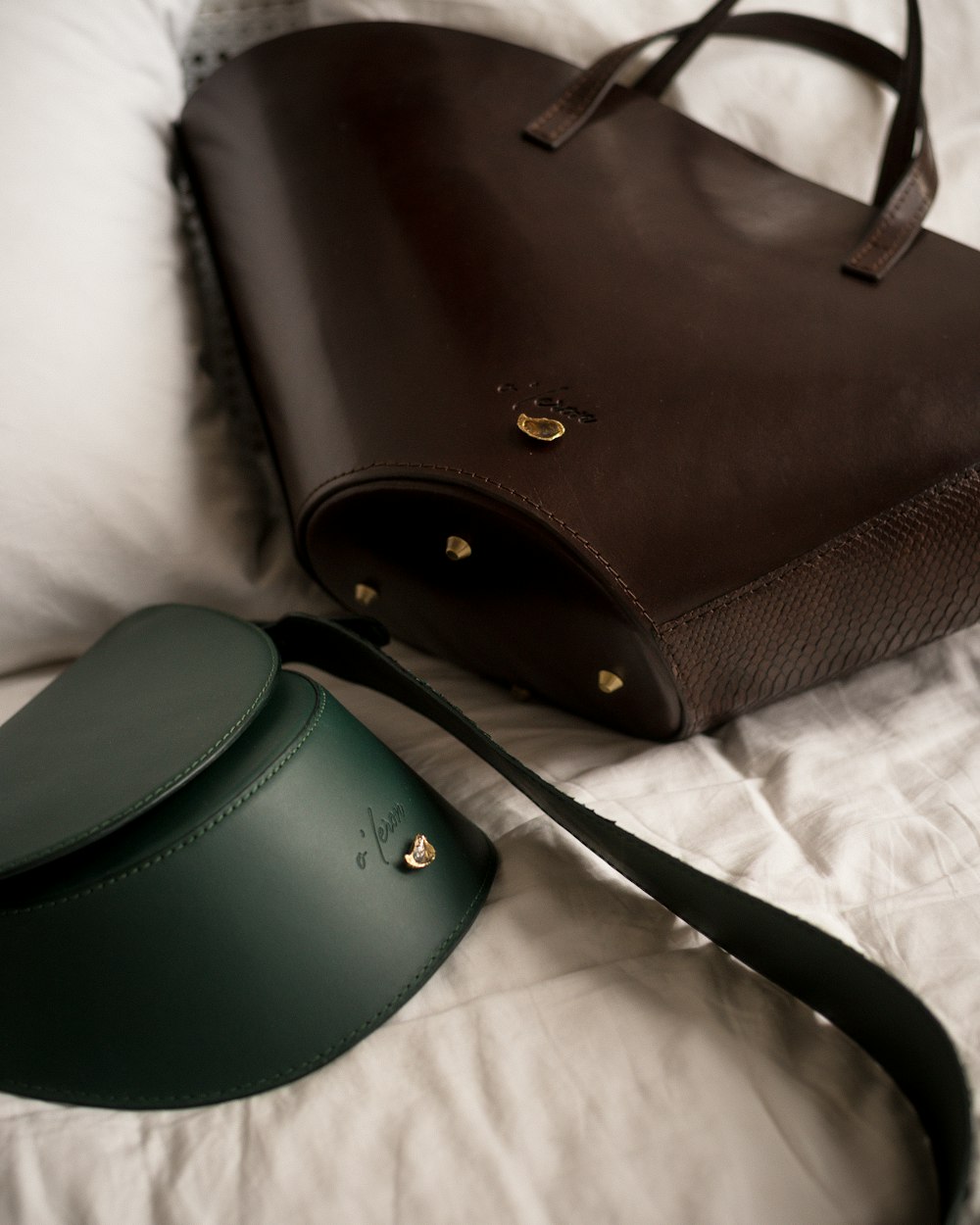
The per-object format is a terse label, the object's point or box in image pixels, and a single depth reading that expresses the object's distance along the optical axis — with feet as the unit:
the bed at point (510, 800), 1.41
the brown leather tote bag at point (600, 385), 1.88
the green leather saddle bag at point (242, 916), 1.48
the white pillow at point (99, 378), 2.23
